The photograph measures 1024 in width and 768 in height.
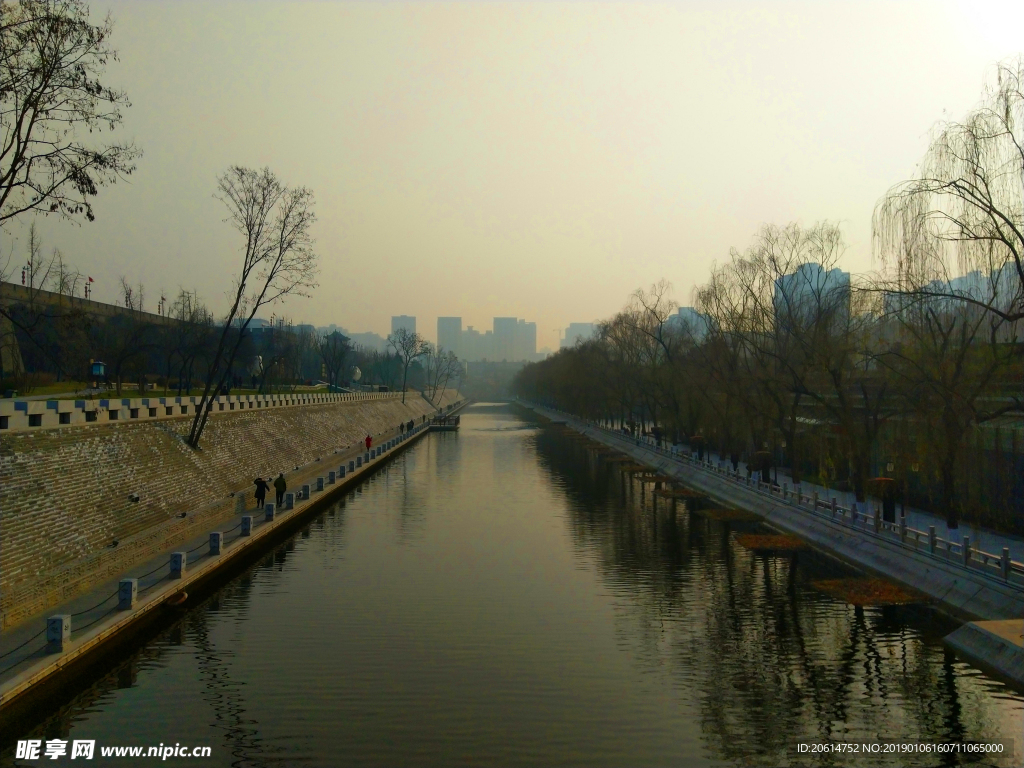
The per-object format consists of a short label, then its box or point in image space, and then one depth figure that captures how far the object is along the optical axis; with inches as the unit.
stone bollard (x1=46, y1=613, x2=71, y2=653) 524.7
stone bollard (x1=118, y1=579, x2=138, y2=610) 627.8
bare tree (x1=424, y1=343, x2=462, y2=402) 6819.9
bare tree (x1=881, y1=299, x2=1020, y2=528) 832.3
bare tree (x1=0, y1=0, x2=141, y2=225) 692.7
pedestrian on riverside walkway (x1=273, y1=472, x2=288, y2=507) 1224.2
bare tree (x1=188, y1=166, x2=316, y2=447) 1318.9
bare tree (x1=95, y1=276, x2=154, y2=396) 2228.1
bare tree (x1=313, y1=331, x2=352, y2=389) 3794.8
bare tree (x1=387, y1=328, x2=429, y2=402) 4284.5
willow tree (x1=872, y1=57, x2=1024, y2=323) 729.0
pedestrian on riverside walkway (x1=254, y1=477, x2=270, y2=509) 1176.8
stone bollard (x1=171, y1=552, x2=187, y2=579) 738.2
